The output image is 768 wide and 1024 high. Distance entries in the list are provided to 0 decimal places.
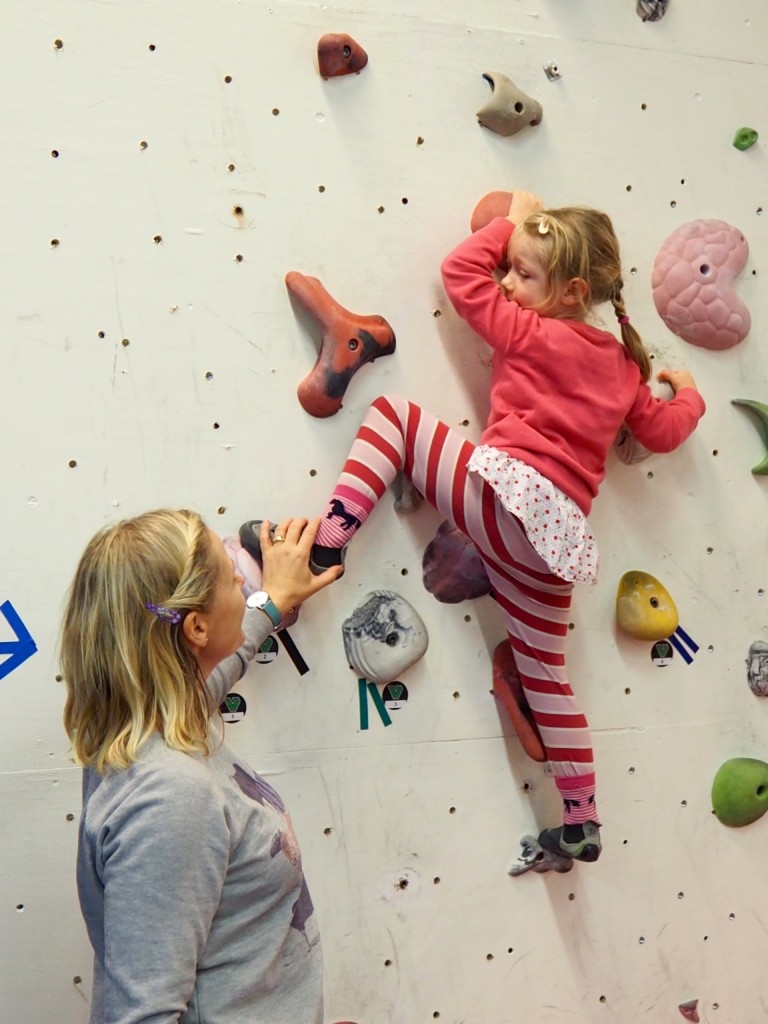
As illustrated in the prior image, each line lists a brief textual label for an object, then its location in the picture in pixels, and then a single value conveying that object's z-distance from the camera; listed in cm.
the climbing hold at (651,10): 154
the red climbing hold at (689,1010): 163
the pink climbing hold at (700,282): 155
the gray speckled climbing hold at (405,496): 141
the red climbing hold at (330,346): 134
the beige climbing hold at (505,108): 143
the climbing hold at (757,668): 165
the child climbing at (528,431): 133
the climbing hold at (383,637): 139
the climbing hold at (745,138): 160
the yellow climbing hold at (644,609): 154
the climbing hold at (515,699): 146
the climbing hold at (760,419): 161
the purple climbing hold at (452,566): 143
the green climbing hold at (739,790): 162
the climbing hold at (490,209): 142
